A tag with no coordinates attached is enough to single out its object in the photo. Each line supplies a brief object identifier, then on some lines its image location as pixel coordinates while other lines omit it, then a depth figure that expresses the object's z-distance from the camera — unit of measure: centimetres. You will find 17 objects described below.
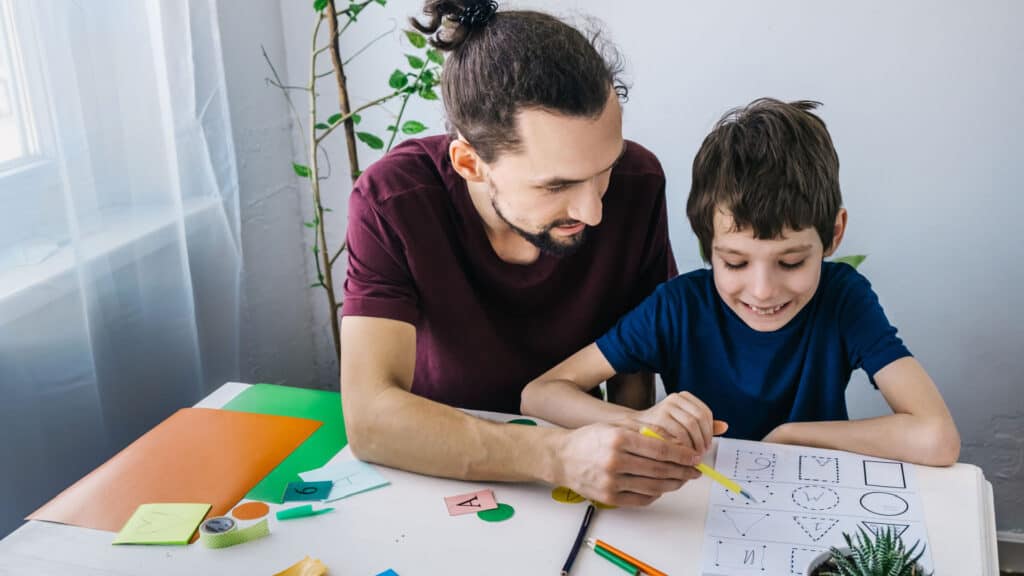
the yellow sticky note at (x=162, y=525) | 99
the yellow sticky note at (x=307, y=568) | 93
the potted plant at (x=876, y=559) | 79
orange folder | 106
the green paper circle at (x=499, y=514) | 102
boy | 117
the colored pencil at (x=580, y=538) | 92
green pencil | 92
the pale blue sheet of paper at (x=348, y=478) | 107
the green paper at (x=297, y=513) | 102
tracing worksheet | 93
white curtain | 133
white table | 94
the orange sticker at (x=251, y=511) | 103
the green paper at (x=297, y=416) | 110
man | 108
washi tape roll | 98
